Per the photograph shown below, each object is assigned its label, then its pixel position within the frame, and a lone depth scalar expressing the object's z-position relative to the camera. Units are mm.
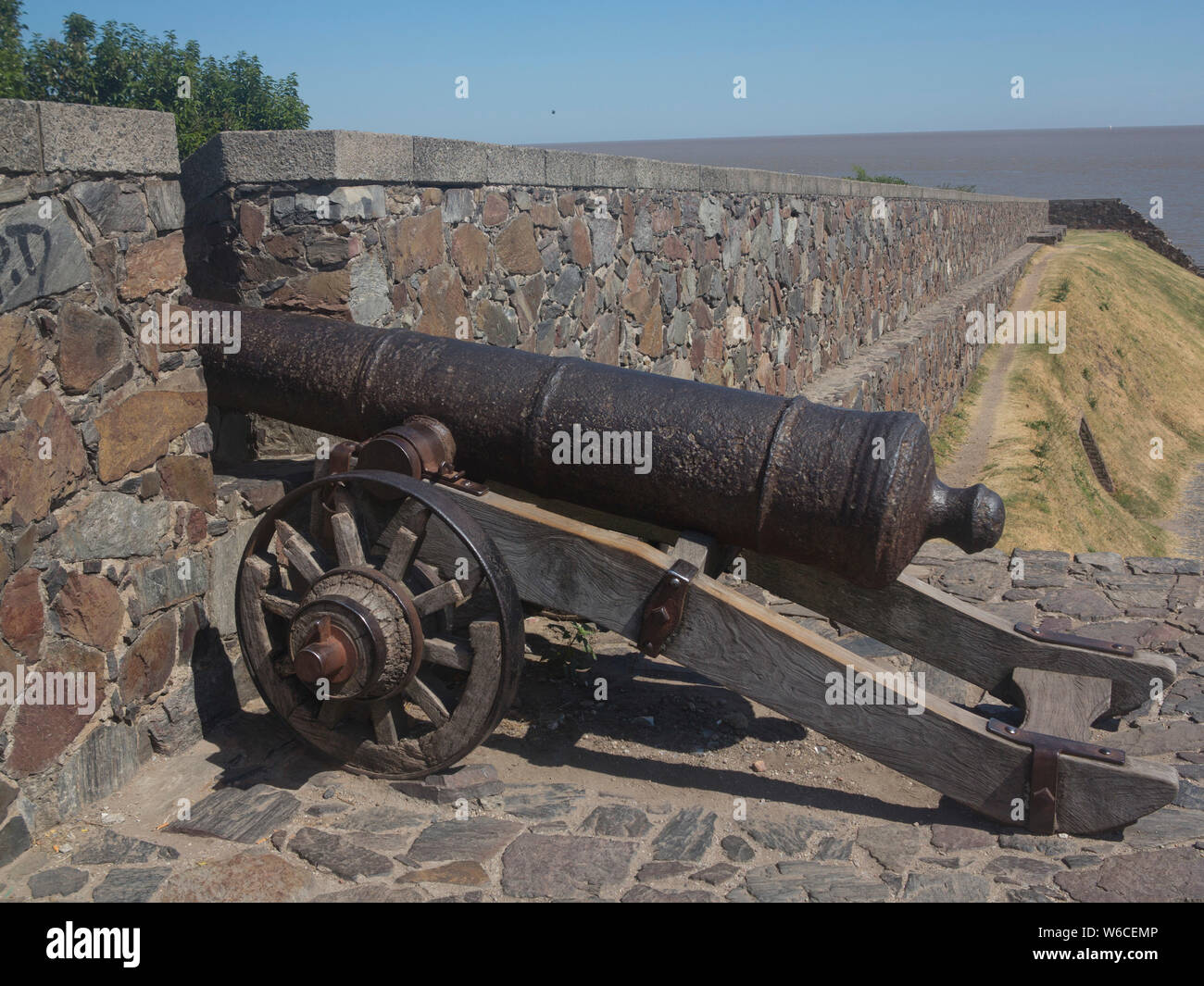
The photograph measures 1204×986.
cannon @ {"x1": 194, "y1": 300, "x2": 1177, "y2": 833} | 3105
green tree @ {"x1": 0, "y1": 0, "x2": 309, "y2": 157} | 18734
